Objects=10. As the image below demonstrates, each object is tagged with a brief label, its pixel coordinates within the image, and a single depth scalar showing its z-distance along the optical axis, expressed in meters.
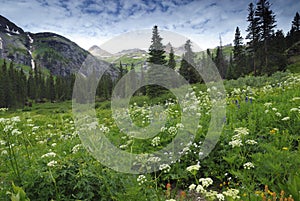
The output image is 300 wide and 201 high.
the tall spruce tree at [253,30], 36.69
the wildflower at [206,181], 2.07
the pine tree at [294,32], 56.59
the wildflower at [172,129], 4.43
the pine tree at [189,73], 39.74
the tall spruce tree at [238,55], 54.12
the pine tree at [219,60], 65.50
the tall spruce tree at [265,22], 35.91
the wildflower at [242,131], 3.30
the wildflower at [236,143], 3.04
